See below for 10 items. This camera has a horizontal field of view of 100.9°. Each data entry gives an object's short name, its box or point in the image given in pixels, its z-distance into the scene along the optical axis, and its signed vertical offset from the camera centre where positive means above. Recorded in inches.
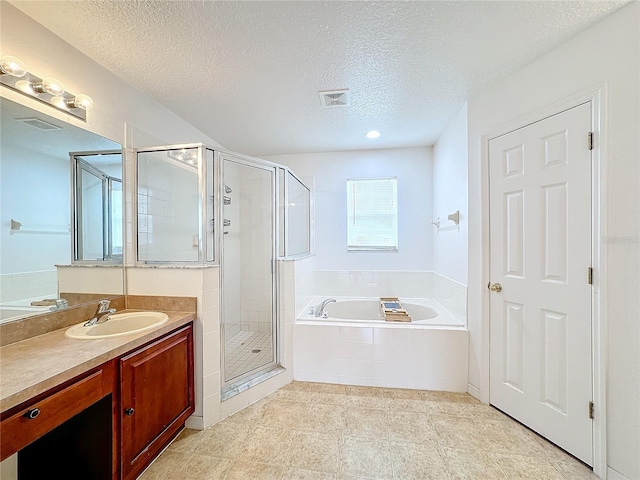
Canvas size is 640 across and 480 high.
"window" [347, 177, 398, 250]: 135.3 +13.2
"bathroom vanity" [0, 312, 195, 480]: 37.0 -27.3
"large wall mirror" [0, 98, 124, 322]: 50.8 +5.8
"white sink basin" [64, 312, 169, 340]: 62.9 -20.8
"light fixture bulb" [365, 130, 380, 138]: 112.4 +45.7
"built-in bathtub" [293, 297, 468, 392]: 88.7 -39.4
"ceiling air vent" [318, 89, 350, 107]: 80.5 +44.9
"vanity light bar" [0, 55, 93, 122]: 50.1 +32.0
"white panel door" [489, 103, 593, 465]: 60.1 -9.9
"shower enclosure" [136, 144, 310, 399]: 78.7 +3.3
